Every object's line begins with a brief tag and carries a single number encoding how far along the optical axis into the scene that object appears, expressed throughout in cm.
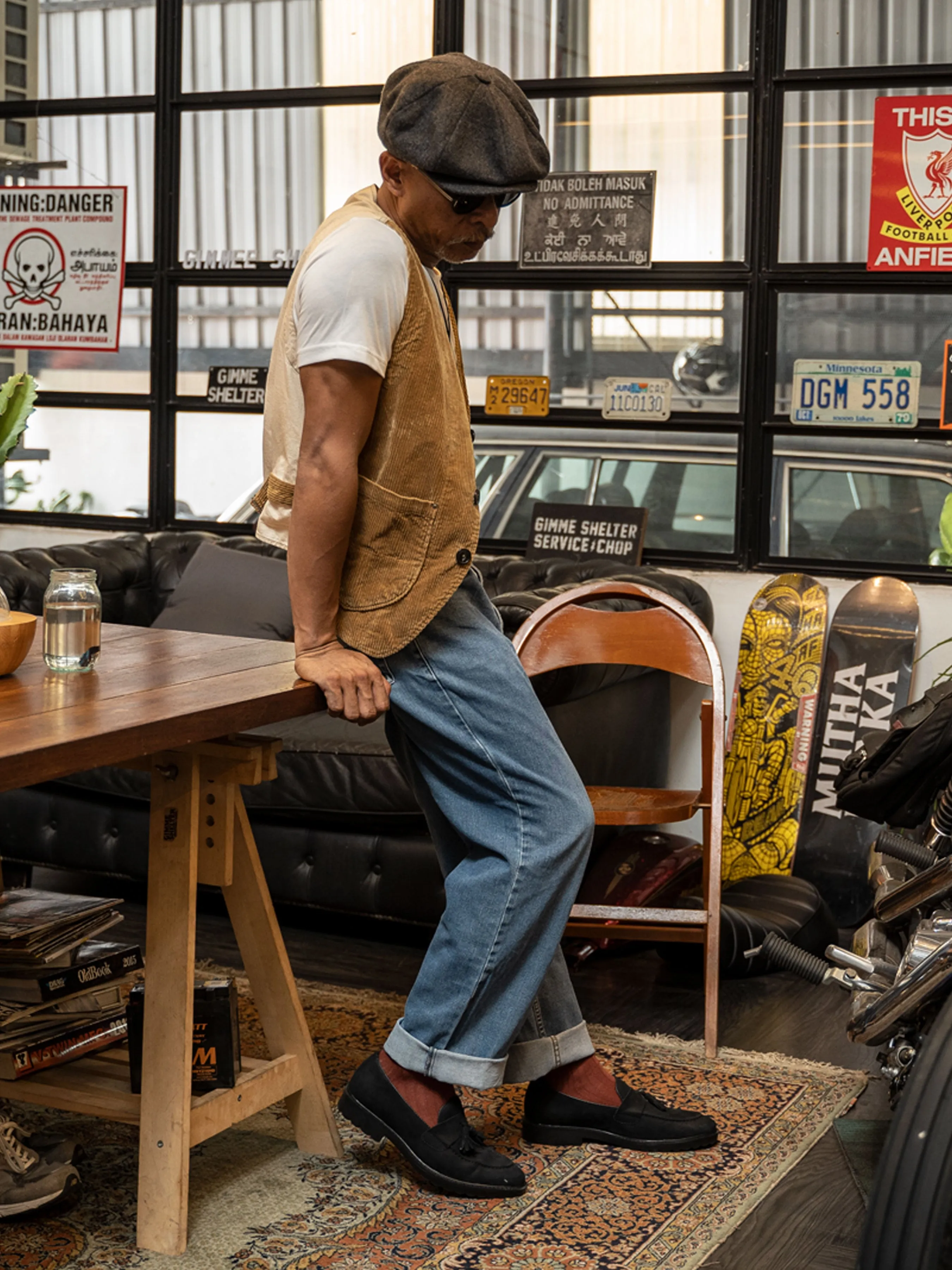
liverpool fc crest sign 400
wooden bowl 202
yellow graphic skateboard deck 390
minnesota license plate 407
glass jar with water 208
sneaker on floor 217
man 203
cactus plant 211
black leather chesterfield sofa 340
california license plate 434
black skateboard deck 388
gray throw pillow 408
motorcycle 161
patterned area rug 211
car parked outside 412
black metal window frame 411
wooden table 183
